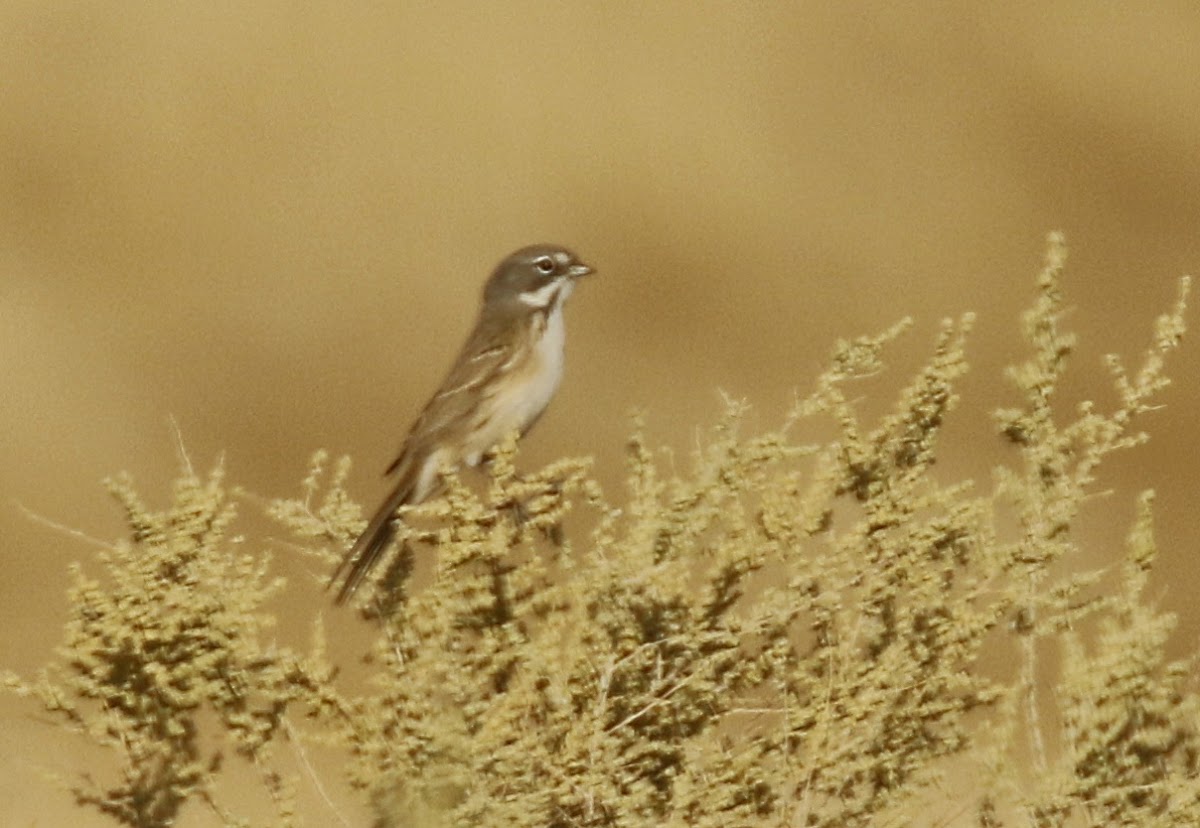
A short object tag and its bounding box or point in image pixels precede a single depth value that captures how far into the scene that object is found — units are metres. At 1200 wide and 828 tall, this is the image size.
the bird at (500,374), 12.12
